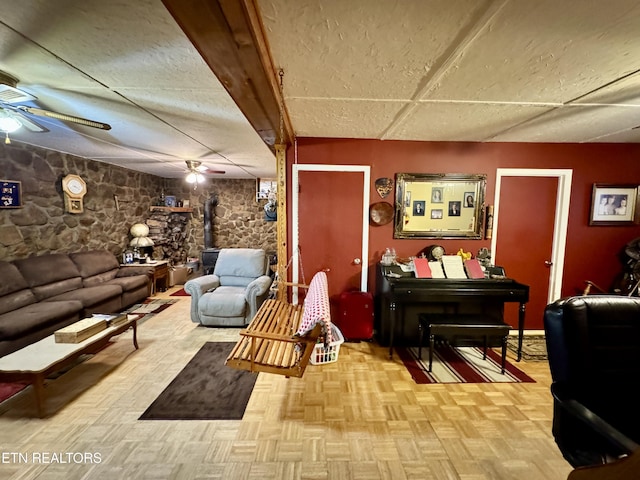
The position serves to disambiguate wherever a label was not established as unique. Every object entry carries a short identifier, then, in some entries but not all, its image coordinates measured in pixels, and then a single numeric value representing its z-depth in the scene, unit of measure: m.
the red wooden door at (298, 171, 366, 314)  3.05
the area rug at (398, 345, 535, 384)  2.36
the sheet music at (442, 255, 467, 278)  2.73
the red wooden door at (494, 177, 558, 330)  3.06
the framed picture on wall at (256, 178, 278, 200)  6.29
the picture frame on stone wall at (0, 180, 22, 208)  3.04
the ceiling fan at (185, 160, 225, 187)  4.12
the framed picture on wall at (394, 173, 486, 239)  3.03
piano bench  2.34
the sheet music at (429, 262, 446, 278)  2.74
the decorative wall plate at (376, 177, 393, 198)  3.04
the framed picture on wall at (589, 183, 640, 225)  3.02
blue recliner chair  3.36
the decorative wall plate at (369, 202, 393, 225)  3.06
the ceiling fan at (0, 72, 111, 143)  1.65
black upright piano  2.54
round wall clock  3.75
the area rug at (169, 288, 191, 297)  4.80
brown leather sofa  2.56
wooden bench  1.72
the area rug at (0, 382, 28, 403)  2.05
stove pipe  6.11
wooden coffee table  1.81
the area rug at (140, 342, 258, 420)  1.91
